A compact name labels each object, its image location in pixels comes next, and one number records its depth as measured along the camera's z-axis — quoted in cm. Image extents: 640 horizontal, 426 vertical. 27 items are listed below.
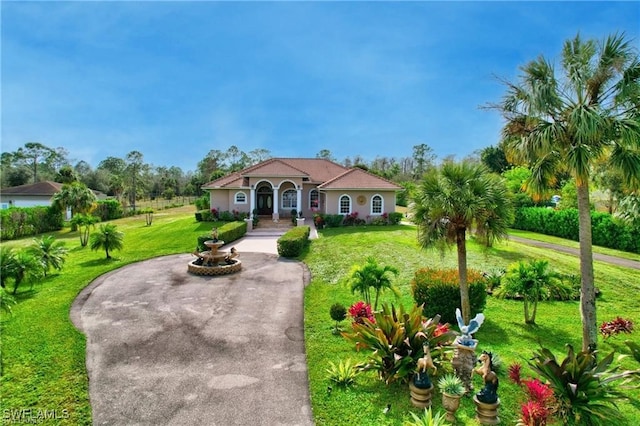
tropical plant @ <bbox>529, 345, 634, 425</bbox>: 543
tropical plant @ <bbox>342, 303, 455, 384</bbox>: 669
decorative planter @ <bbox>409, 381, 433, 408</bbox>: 598
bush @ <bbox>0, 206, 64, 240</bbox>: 2861
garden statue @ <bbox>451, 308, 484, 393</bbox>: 622
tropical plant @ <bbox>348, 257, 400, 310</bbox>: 990
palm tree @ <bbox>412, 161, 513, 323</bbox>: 835
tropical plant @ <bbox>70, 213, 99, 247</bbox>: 2414
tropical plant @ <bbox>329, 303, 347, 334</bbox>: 924
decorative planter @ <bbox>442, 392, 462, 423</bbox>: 564
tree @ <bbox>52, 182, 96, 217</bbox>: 2955
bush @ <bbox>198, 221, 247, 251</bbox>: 1947
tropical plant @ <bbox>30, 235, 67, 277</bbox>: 1486
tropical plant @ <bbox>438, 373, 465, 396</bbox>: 565
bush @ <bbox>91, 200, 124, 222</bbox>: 4150
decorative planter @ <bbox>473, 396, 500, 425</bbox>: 548
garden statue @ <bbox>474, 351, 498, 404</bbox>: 548
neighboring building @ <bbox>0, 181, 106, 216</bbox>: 4216
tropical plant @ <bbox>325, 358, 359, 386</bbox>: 683
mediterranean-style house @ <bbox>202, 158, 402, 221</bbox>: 2897
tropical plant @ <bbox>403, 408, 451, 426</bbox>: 500
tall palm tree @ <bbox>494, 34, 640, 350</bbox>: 698
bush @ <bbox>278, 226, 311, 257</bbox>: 1873
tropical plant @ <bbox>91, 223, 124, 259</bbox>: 1828
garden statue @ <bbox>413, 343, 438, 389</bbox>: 599
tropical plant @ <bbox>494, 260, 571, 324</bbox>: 967
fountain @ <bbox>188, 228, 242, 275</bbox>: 1552
